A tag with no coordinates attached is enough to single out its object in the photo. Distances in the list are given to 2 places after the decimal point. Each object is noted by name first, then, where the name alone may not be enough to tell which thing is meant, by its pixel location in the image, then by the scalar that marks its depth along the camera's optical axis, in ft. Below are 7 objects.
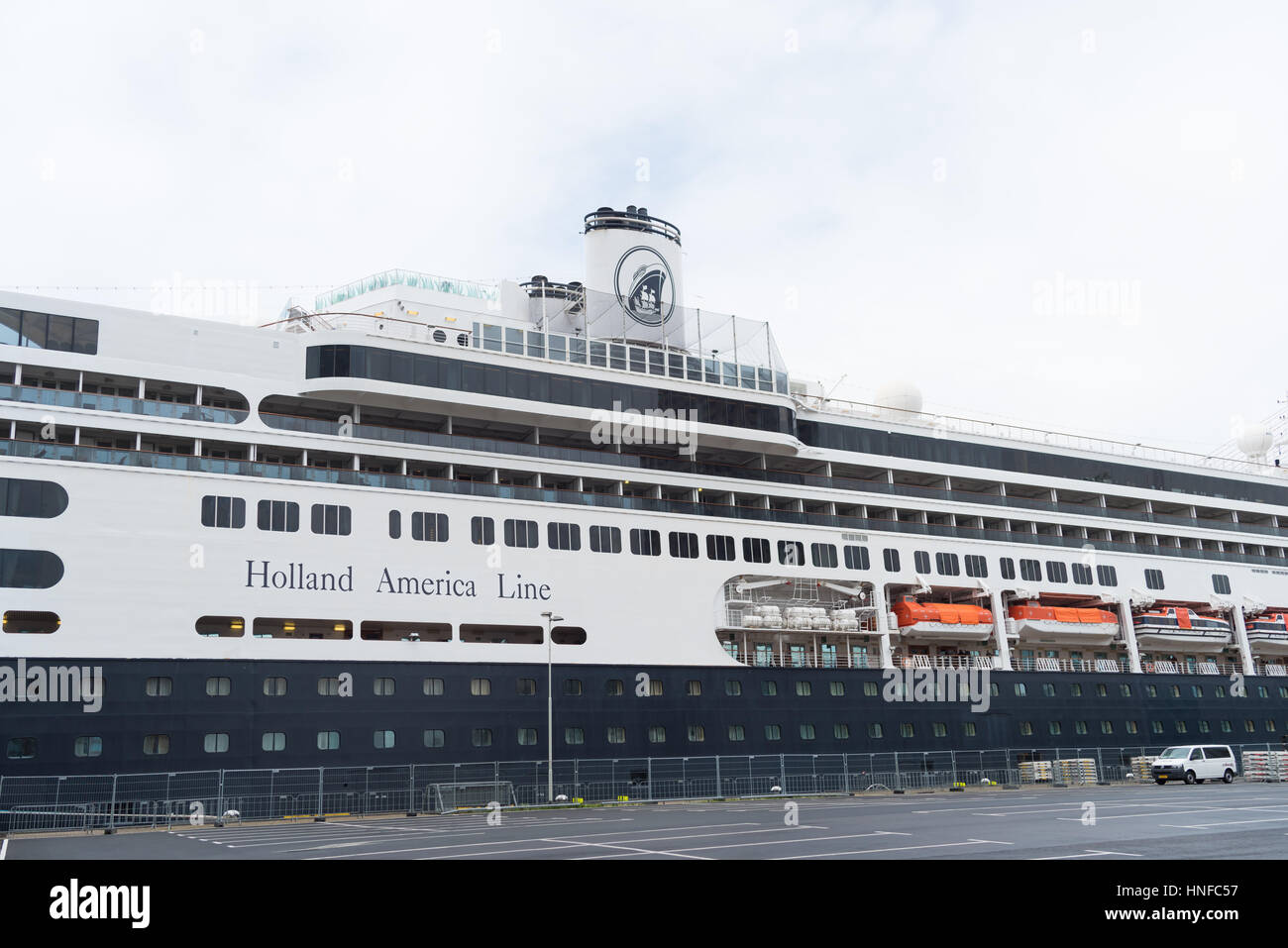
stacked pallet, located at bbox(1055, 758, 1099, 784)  130.93
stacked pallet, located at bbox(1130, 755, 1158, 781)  138.00
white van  122.83
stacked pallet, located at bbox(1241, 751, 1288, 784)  135.33
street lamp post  97.25
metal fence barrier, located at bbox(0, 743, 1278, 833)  80.59
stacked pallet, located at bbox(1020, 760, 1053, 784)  131.44
